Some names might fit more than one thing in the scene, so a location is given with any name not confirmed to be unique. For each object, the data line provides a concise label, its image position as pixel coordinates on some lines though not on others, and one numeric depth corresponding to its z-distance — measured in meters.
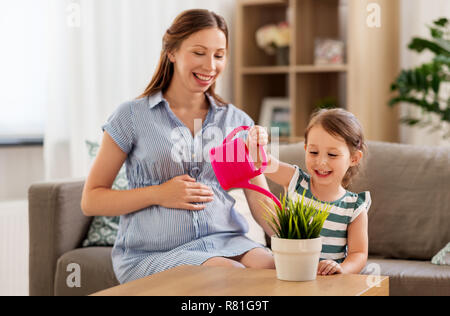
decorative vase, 3.79
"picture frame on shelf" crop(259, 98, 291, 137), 3.88
